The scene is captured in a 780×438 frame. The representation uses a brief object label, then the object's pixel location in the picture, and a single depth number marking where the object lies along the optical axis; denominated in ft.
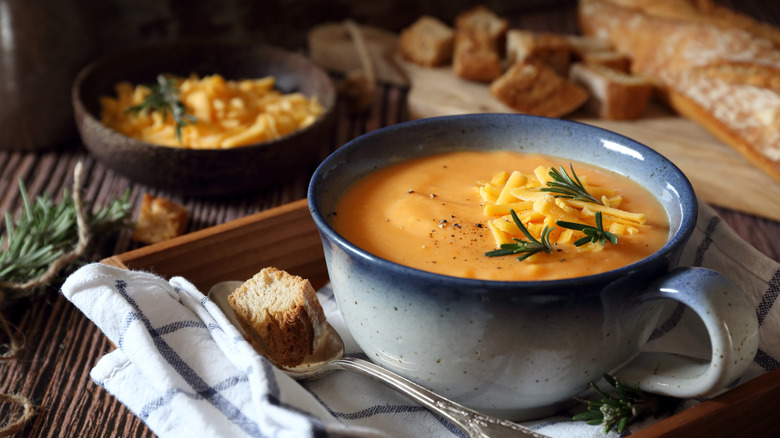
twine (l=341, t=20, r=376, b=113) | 2.33
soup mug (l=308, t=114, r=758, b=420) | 1.21
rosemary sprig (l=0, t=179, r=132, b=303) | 1.66
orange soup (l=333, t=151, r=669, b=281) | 1.29
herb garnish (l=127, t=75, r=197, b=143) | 2.00
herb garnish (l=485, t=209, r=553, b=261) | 1.28
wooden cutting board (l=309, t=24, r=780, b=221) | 1.97
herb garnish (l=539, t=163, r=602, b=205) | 1.37
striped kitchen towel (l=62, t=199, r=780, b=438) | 1.26
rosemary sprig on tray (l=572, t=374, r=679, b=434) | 1.29
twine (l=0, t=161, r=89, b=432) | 1.39
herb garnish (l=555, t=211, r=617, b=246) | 1.30
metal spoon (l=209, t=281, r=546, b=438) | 1.26
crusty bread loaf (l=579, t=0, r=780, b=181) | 2.06
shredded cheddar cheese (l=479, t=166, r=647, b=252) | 1.32
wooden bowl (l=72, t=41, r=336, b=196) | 1.90
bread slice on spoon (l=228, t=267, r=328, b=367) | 1.38
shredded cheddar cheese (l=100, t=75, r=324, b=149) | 1.99
